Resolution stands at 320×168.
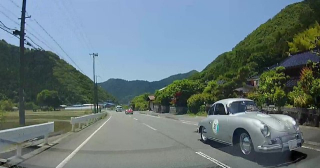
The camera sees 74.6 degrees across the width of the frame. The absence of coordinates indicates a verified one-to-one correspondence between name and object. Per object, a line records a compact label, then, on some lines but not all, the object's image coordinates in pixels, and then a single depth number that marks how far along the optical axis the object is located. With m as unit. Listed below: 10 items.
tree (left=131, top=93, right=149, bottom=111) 86.27
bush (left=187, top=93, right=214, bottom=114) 30.60
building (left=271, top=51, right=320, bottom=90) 22.18
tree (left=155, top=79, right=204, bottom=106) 39.13
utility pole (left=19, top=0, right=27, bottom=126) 12.86
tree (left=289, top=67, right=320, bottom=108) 11.61
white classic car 5.38
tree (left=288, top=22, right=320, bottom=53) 29.80
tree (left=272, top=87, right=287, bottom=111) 15.00
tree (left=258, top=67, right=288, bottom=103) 16.76
